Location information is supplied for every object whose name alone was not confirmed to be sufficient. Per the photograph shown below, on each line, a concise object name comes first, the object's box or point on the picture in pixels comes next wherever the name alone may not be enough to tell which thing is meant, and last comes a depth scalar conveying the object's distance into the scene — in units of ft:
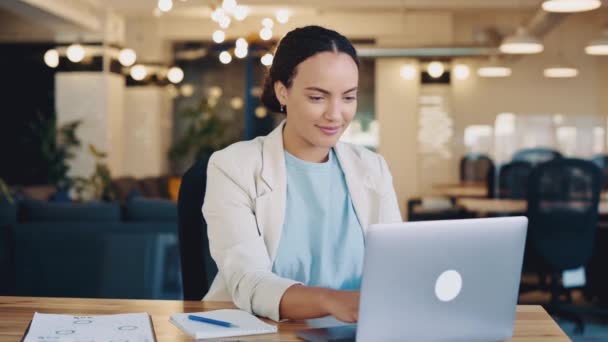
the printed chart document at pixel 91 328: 5.26
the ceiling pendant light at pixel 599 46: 29.63
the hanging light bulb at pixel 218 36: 26.58
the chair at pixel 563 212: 18.57
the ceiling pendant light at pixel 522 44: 28.17
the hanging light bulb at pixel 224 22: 25.08
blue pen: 5.52
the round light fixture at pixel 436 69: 41.34
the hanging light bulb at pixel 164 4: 23.16
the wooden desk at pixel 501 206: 20.18
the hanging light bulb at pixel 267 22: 27.12
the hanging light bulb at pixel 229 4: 23.65
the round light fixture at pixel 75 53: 35.32
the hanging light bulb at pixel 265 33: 27.12
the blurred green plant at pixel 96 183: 36.24
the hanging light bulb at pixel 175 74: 41.42
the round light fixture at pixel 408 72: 41.01
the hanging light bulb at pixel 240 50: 27.67
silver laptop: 4.74
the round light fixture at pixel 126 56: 36.21
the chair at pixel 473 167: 39.91
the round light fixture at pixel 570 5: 19.58
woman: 6.64
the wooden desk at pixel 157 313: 5.45
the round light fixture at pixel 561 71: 39.29
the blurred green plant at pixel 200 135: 45.98
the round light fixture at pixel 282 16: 26.55
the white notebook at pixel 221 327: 5.35
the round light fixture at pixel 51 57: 37.40
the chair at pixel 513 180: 25.31
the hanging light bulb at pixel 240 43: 27.57
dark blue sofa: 17.20
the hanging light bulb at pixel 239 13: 24.18
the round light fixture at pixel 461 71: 41.34
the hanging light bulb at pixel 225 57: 28.53
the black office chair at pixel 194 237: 7.27
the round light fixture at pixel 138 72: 39.55
